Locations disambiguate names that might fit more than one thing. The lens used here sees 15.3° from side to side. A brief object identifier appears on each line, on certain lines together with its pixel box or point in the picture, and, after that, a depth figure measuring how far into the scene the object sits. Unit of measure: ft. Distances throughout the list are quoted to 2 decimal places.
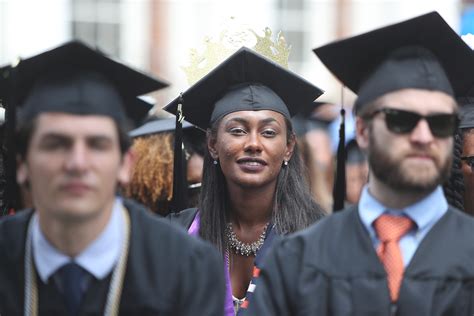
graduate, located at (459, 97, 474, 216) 27.50
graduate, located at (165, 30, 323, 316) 27.37
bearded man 18.99
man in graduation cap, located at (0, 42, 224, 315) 18.58
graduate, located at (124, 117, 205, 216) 35.71
